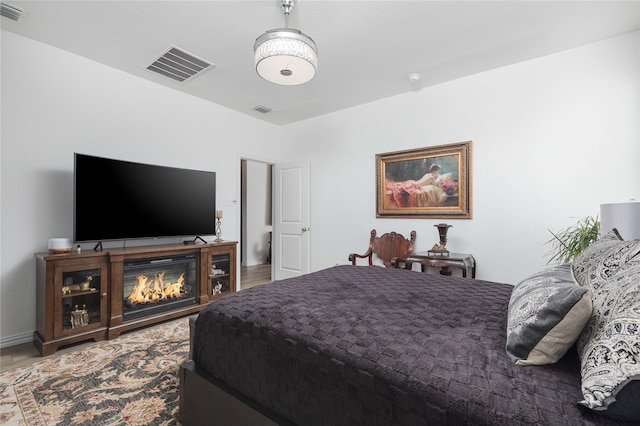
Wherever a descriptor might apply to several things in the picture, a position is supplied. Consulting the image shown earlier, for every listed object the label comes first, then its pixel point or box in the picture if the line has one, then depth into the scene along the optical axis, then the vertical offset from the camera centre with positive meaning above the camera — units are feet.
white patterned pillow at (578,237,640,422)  2.06 -1.07
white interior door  16.06 -0.26
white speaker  8.47 -0.89
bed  2.55 -1.54
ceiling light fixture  6.40 +3.61
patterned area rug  5.53 -3.83
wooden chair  12.43 -1.38
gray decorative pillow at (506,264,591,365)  2.78 -1.08
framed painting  11.36 +1.41
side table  9.99 -1.60
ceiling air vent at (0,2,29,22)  7.48 +5.38
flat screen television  9.19 +0.54
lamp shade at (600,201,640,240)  6.02 -0.04
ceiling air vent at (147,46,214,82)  9.73 +5.38
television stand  8.16 -2.45
